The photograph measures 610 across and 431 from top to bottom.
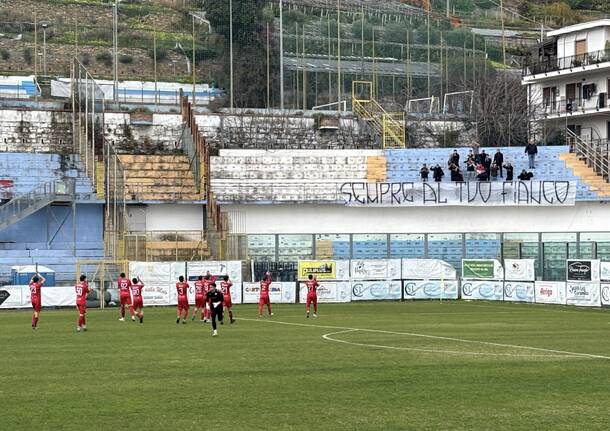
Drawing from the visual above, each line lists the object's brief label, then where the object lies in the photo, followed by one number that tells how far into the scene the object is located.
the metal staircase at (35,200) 62.97
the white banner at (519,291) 54.12
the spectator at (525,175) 68.44
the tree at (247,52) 94.38
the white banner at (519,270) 54.62
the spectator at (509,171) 68.62
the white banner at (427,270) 57.72
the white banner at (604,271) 49.75
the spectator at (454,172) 68.56
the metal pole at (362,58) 88.81
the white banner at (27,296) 53.28
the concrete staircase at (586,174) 68.12
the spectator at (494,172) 69.56
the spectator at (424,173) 68.62
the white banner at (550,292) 52.19
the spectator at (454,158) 69.56
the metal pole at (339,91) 82.81
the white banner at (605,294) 49.28
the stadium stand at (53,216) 63.91
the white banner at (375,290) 57.81
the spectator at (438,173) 68.69
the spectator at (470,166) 69.31
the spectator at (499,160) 69.56
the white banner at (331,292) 57.03
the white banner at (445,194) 68.19
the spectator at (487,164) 69.00
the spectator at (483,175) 68.73
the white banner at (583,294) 50.12
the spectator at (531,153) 69.81
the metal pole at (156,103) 79.80
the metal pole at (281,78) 78.66
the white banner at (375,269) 57.59
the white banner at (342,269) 57.38
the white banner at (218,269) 55.38
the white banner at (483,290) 56.06
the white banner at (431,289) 57.84
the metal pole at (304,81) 82.44
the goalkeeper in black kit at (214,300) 34.81
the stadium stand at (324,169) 68.84
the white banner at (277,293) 56.25
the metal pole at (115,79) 73.00
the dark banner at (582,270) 50.28
